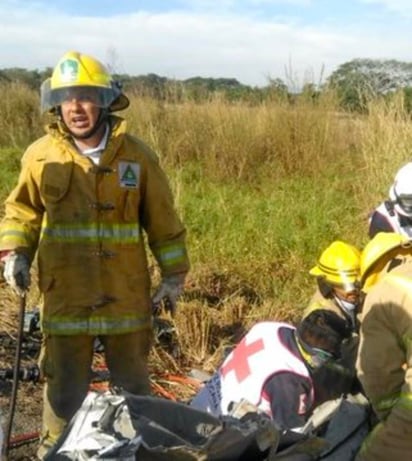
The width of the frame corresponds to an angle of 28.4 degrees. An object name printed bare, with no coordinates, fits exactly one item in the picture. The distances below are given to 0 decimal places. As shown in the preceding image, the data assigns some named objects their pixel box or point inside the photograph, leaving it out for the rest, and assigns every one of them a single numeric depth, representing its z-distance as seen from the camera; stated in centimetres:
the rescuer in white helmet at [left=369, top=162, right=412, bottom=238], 367
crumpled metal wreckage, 212
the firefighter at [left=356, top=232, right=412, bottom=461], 271
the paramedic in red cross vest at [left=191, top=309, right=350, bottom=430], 282
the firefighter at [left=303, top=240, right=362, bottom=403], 394
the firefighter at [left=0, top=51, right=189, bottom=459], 321
